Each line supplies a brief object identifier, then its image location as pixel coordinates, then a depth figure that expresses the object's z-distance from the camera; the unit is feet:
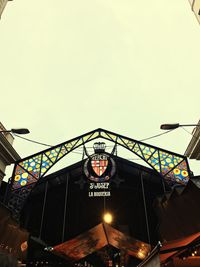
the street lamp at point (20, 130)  32.42
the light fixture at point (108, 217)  46.03
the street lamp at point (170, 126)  31.58
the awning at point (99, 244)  33.50
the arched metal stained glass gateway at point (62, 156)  34.47
